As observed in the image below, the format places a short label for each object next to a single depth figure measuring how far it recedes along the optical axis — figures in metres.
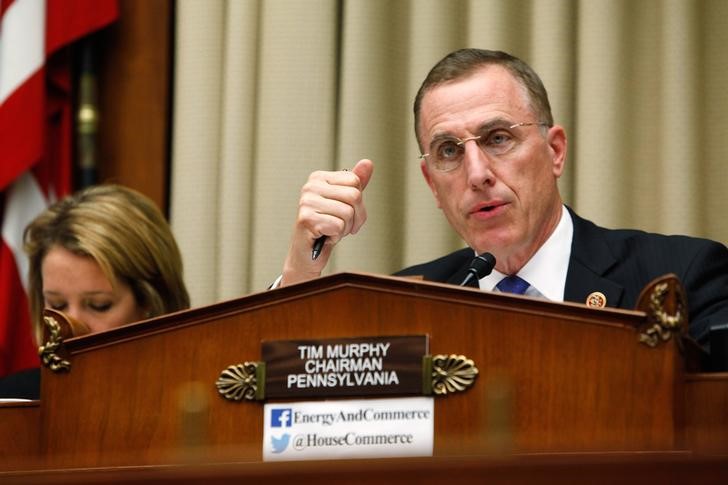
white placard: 2.93
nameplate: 2.99
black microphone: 3.79
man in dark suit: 4.54
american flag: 6.76
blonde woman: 5.56
